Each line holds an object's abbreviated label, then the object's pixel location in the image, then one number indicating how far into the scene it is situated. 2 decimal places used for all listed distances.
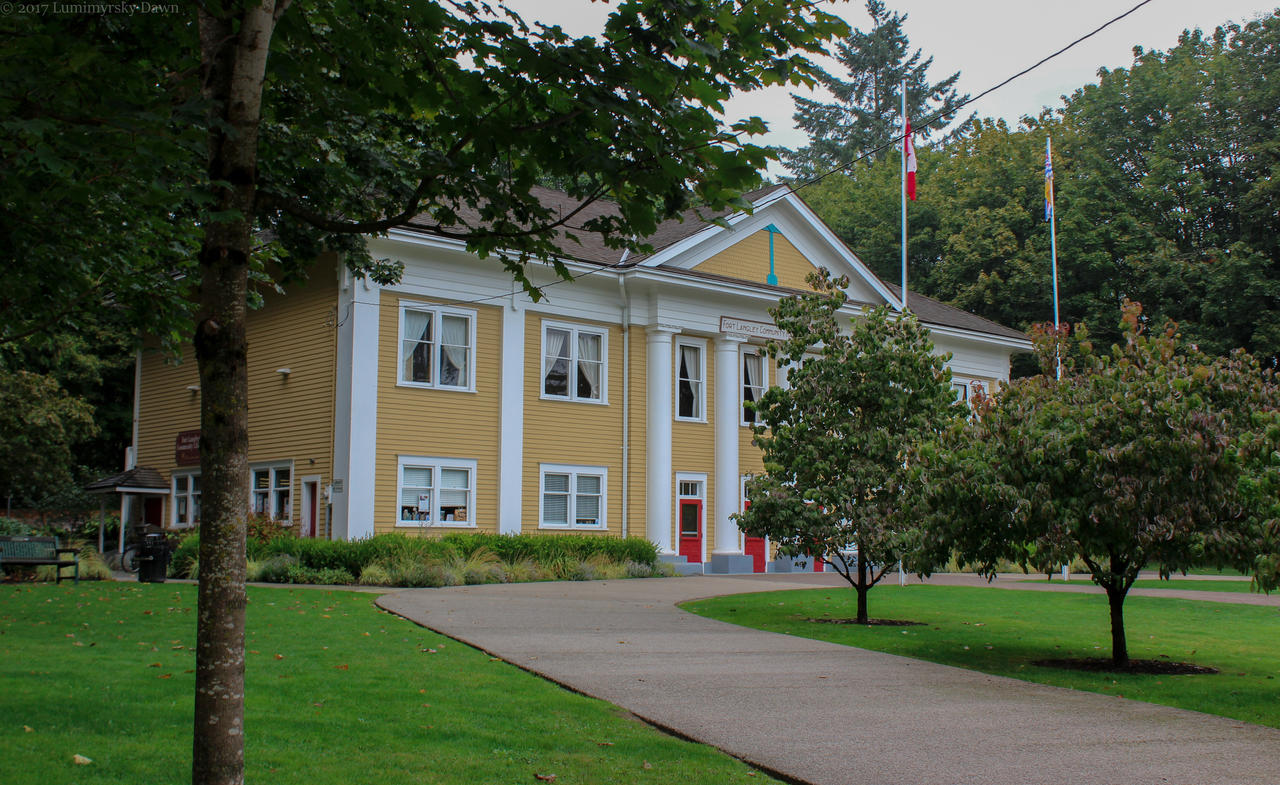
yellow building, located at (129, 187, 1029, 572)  25.72
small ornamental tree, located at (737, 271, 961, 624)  16.34
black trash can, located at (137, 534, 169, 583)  21.34
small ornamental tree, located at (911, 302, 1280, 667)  11.11
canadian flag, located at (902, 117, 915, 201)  25.83
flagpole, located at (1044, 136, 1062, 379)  33.84
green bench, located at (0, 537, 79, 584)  20.03
